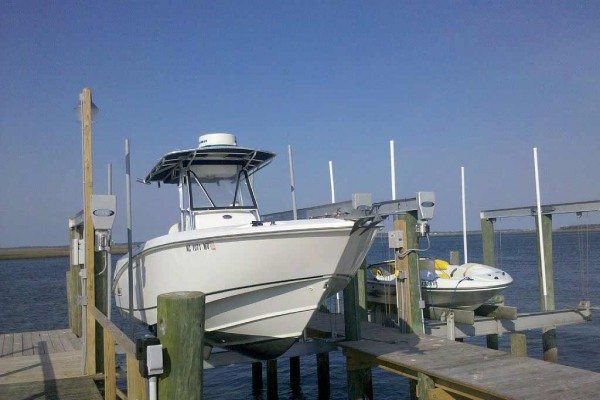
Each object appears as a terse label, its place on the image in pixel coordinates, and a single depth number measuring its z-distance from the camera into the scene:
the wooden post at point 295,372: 13.85
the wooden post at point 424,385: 7.49
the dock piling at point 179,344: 3.54
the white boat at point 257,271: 7.13
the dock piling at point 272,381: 12.45
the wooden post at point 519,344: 8.88
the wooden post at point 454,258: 15.02
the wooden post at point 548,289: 12.20
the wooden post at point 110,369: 5.71
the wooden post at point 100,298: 7.31
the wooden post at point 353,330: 9.24
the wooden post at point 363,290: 10.91
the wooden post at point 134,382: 4.03
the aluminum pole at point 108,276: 7.18
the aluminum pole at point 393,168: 10.77
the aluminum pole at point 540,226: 12.28
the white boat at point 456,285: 11.49
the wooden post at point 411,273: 9.63
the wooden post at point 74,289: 10.81
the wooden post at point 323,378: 12.34
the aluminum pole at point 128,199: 7.27
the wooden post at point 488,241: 14.08
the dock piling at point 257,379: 13.70
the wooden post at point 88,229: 7.23
